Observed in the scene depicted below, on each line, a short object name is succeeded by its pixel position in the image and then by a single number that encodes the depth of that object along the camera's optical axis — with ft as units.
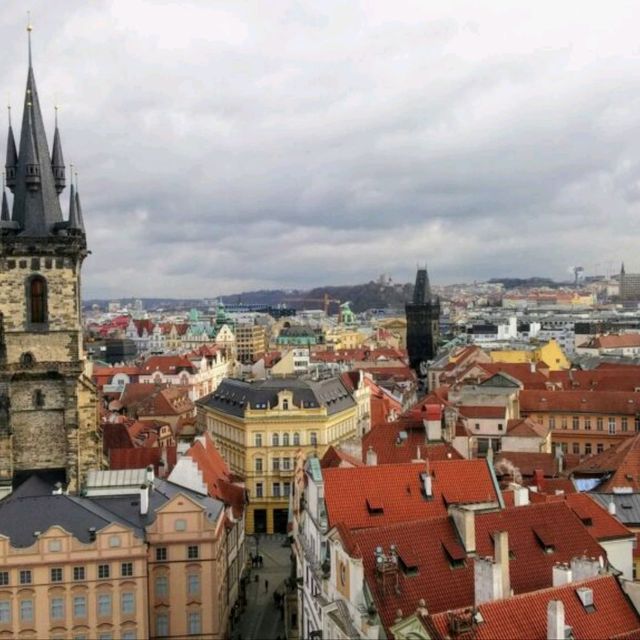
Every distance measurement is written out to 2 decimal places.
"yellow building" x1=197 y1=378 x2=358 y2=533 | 282.97
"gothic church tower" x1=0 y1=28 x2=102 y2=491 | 204.03
